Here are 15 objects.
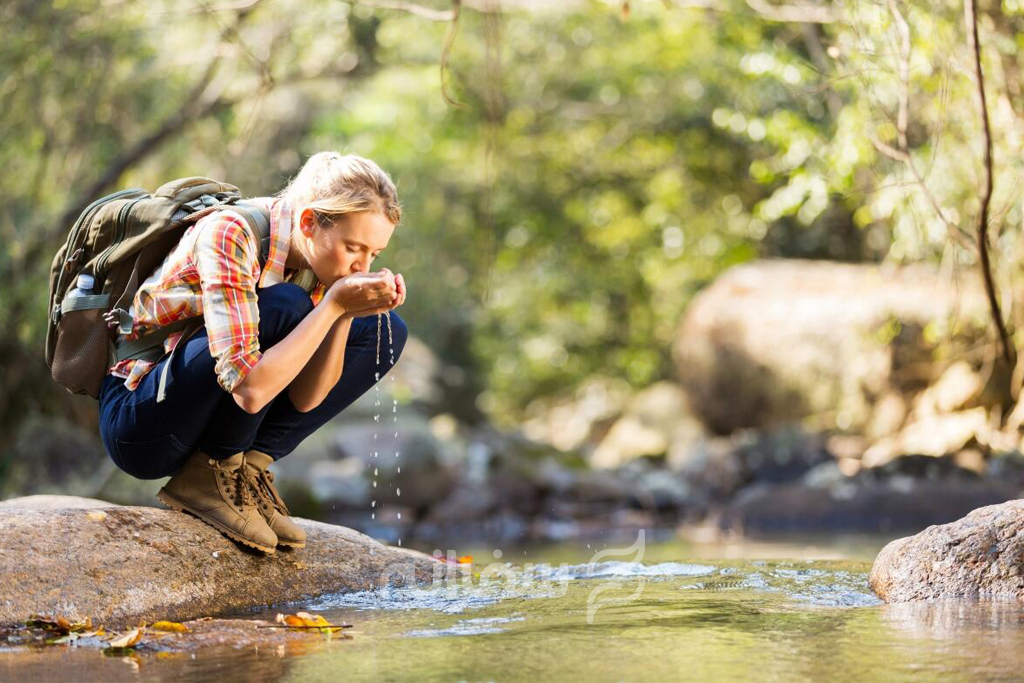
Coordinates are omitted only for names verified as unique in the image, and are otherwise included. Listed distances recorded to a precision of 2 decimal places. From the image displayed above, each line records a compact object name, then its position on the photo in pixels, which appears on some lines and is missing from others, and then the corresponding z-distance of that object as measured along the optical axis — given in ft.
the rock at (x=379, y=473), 67.51
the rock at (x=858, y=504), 53.26
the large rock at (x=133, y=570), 21.40
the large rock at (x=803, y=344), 74.13
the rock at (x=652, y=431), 85.05
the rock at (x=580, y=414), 108.99
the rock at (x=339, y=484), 67.10
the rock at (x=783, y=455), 67.51
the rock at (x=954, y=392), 66.29
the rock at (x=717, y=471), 69.87
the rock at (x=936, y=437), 61.52
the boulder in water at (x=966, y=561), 22.09
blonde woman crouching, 20.35
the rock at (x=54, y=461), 62.13
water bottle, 22.20
